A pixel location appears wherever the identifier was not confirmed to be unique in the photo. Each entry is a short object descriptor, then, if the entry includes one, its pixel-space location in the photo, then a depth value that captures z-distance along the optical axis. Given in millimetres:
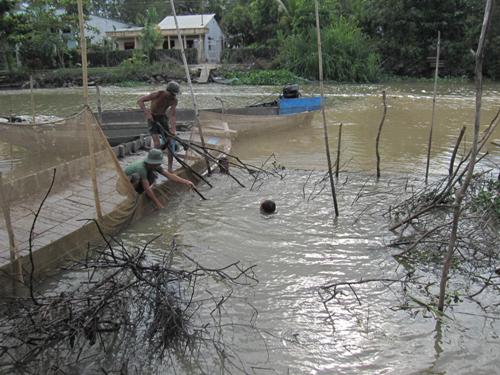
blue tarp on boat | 12070
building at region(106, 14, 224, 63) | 32344
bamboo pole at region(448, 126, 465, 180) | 6377
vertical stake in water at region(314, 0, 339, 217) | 5719
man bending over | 5592
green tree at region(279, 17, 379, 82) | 23828
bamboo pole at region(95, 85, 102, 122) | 10080
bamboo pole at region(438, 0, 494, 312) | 2885
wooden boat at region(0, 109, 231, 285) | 4117
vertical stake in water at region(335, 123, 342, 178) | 7376
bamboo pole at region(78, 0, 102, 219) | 4148
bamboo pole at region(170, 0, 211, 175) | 7473
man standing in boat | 6832
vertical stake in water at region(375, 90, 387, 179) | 7603
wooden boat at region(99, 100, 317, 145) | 9977
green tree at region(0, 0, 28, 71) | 25094
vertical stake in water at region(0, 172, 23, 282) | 3592
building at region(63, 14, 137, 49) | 32366
